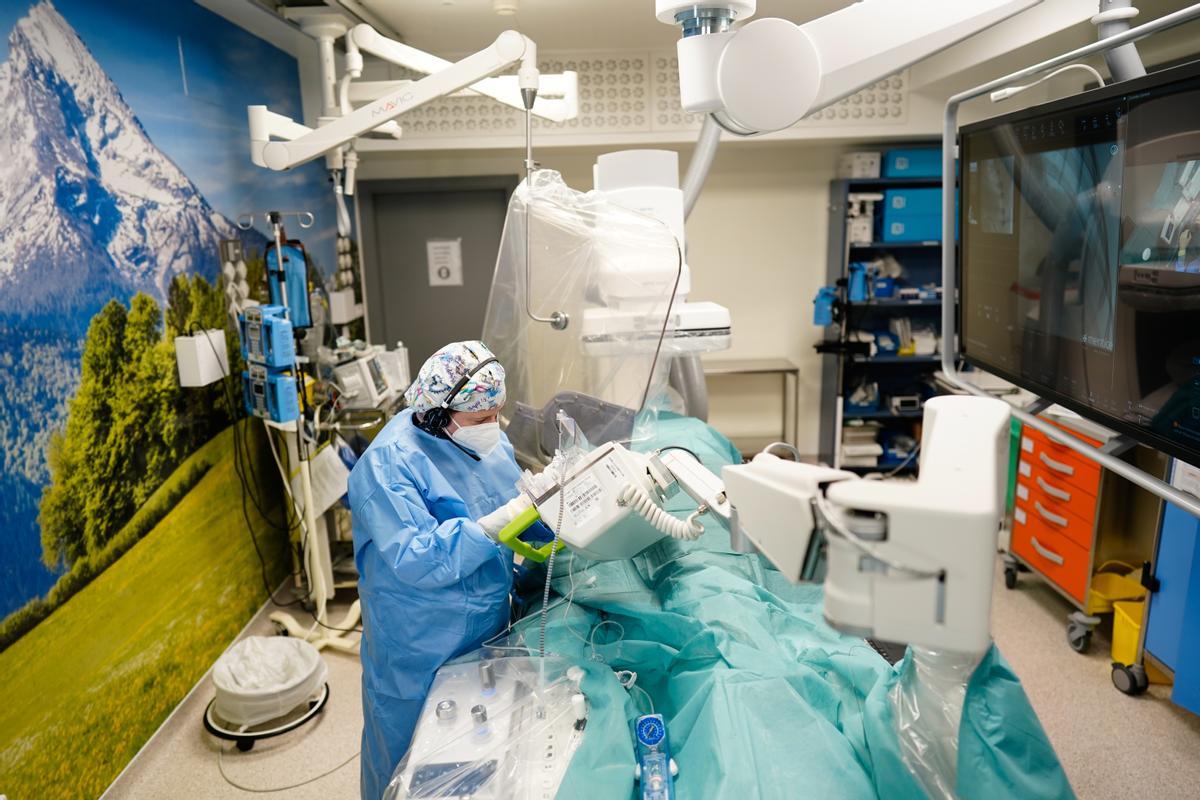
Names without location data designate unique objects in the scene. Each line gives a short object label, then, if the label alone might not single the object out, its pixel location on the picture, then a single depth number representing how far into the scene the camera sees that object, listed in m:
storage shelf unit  5.09
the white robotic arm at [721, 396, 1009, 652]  0.77
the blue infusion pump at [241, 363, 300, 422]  3.21
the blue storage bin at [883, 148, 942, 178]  4.91
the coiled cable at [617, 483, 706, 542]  1.50
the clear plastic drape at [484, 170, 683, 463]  2.23
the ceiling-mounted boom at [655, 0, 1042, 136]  1.20
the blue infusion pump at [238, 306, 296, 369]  3.14
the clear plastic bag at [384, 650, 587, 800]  1.33
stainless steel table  5.19
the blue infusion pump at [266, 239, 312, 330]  3.44
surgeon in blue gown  1.80
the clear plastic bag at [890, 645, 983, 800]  1.25
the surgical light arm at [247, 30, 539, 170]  2.53
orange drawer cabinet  3.33
